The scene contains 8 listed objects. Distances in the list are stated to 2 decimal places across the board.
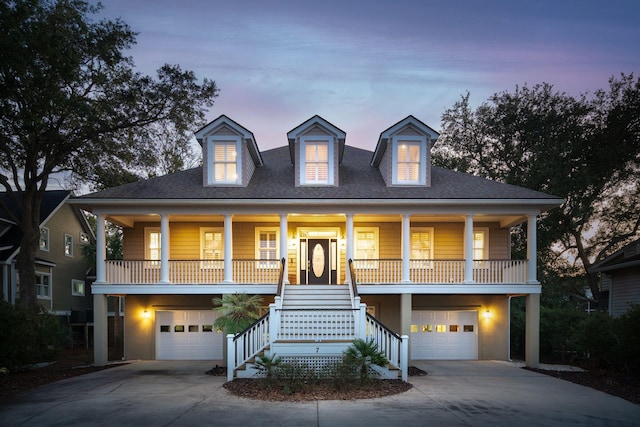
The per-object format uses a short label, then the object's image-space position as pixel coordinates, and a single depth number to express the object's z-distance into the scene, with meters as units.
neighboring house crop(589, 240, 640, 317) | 22.11
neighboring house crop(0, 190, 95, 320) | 26.52
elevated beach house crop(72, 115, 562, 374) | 17.92
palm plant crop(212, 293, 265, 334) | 15.09
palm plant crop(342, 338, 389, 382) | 12.70
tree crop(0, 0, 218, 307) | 19.95
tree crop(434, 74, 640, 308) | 28.81
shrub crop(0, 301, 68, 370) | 14.45
